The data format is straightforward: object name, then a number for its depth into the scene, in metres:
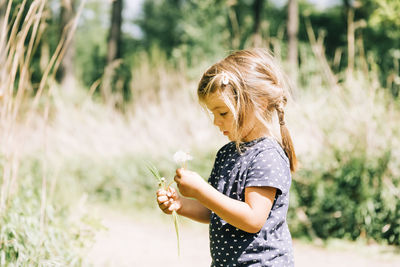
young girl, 1.54
